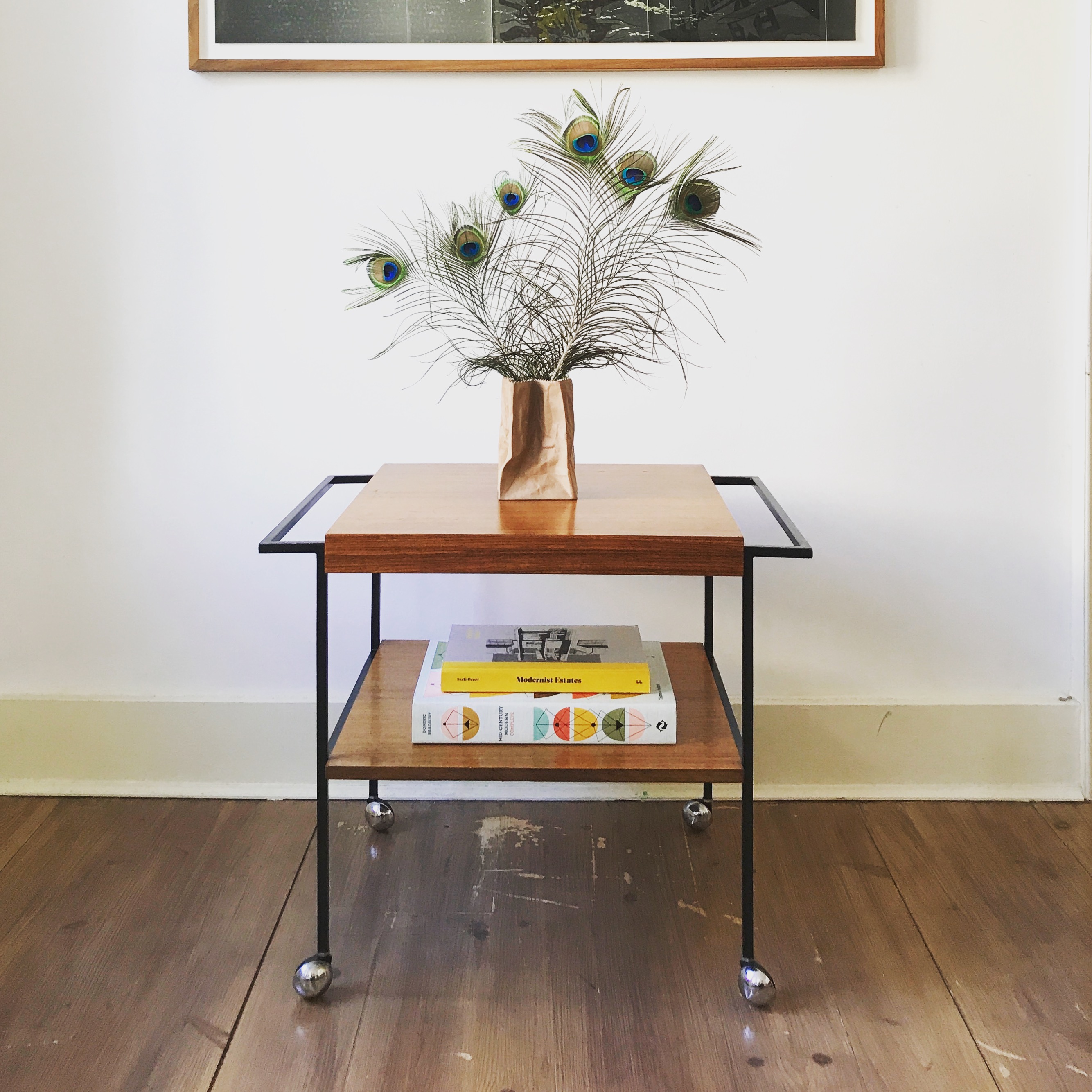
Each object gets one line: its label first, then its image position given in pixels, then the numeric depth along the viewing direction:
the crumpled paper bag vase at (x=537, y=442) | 1.43
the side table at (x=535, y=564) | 1.27
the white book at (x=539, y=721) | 1.38
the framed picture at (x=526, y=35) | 1.75
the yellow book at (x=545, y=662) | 1.42
